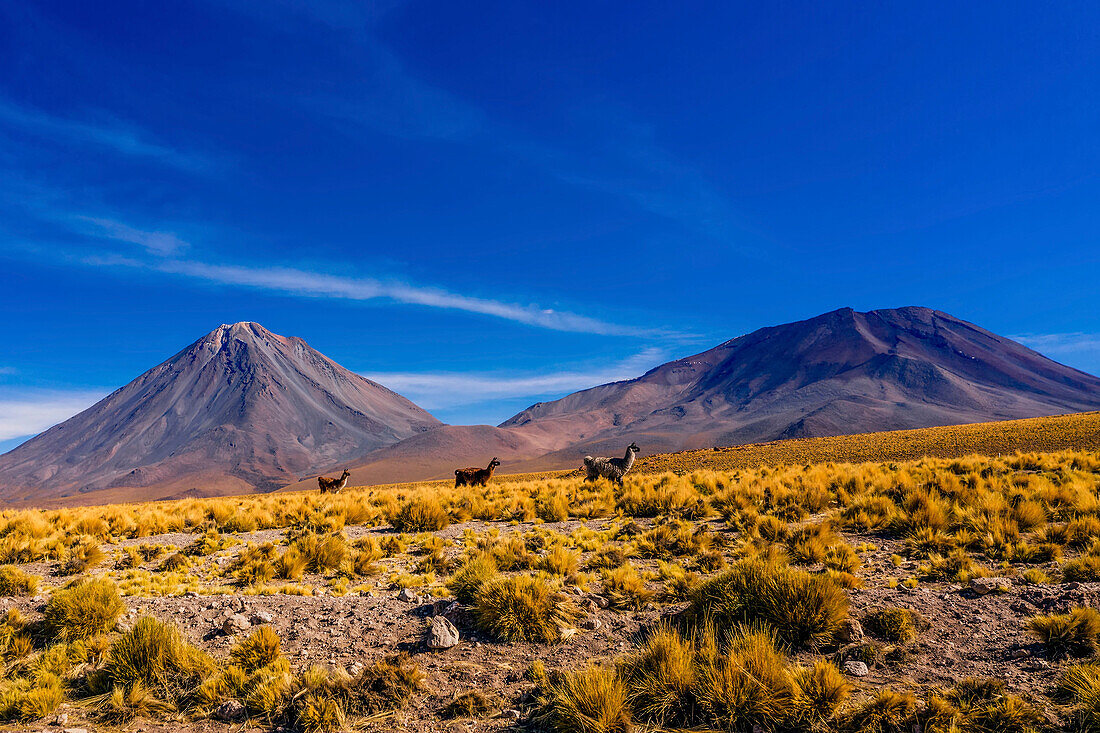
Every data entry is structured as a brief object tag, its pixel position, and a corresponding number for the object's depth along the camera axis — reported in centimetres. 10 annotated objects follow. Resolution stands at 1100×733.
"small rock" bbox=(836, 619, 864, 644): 589
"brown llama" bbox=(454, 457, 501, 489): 2408
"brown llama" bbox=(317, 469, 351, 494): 2602
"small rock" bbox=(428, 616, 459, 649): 636
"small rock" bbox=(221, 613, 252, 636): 678
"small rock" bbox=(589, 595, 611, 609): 721
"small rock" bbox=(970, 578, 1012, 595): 686
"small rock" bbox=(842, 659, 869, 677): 528
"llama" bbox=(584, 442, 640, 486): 2067
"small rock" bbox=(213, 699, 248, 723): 532
